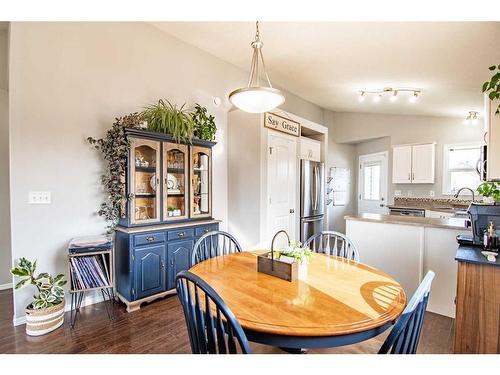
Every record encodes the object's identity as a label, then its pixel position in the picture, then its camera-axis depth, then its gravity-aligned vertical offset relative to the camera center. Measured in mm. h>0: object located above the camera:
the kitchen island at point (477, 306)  1583 -764
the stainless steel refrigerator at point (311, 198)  4108 -221
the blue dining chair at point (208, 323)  1005 -581
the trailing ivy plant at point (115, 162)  2588 +215
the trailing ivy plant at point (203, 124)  3277 +773
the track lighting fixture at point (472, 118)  4469 +1186
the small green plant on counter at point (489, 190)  1878 -37
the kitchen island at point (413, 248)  2441 -658
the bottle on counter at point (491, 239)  1848 -391
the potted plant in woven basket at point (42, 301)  2098 -1007
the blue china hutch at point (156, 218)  2562 -384
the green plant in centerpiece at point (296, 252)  1561 -423
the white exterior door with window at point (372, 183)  5742 +37
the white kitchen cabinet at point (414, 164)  4922 +420
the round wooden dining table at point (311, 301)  1043 -571
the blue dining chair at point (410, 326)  999 -570
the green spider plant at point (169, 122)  2820 +685
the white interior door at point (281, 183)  3584 +9
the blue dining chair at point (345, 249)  2006 -520
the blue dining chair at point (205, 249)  2021 -556
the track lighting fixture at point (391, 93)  3965 +1493
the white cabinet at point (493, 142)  1874 +316
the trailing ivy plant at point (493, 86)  1771 +689
